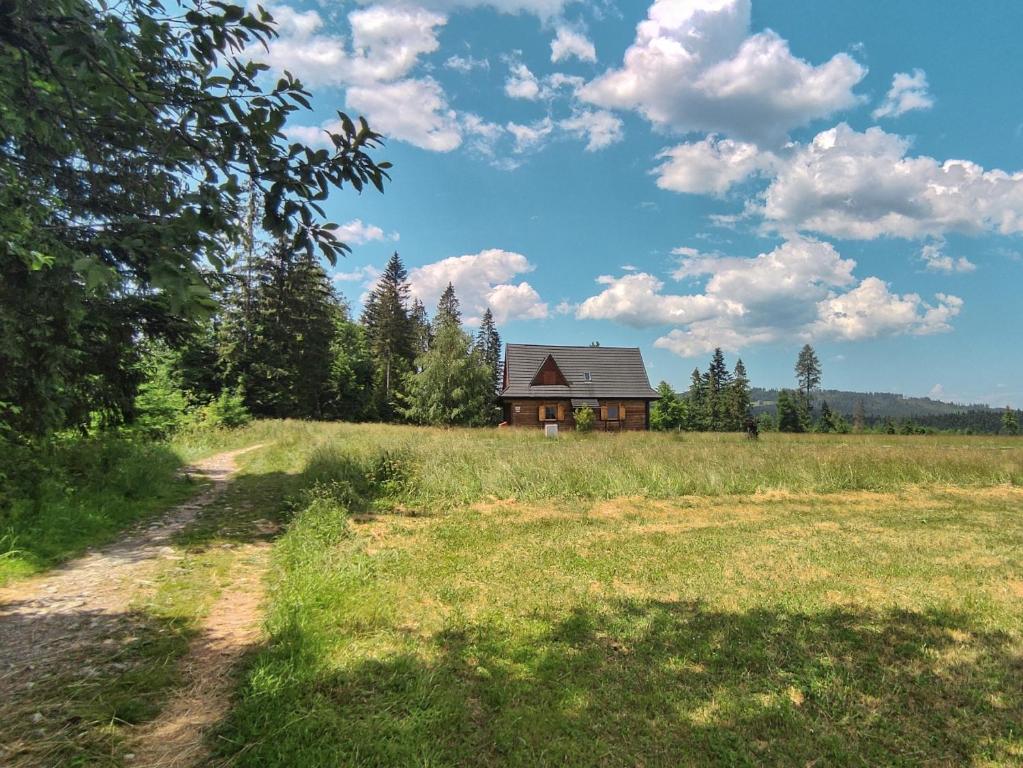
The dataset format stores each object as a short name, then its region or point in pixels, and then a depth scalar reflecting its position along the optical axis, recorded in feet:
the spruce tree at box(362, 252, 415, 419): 161.17
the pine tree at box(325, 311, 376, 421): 145.79
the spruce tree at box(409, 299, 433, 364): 181.16
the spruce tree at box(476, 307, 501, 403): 257.77
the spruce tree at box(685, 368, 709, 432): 256.32
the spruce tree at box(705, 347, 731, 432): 243.40
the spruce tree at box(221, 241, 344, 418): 117.19
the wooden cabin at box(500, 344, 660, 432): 118.32
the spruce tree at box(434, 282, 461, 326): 221.66
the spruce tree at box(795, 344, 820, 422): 279.28
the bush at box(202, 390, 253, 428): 76.16
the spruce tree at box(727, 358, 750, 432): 235.81
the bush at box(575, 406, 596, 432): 96.84
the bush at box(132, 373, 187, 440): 50.62
